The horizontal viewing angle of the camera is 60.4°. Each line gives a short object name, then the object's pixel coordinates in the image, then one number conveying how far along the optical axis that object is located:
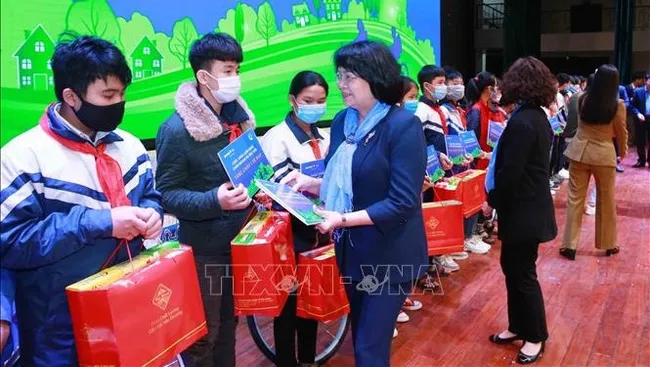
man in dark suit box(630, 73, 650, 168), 8.58
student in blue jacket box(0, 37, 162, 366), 1.29
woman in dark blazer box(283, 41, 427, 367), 1.69
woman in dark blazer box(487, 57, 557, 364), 2.47
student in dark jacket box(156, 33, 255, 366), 1.85
